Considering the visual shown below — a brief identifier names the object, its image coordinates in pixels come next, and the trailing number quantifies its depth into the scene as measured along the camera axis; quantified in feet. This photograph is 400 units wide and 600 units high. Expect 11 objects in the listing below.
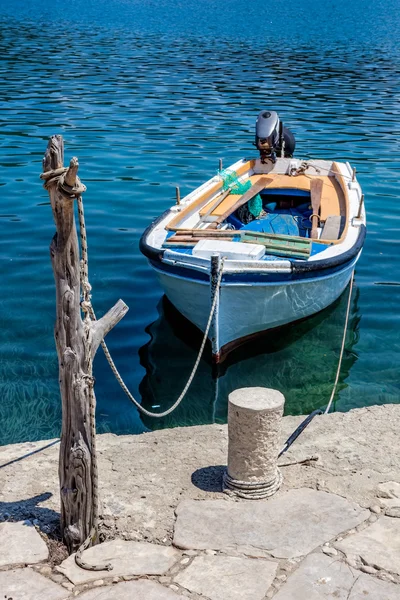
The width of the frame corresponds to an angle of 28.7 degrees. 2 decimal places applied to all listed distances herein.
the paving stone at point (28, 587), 16.60
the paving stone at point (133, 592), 16.51
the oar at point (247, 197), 39.14
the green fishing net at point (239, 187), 44.57
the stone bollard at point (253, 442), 20.04
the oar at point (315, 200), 39.20
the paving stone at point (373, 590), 16.46
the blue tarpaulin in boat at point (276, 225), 41.27
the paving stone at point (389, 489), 20.65
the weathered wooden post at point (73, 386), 17.84
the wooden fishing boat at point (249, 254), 32.58
